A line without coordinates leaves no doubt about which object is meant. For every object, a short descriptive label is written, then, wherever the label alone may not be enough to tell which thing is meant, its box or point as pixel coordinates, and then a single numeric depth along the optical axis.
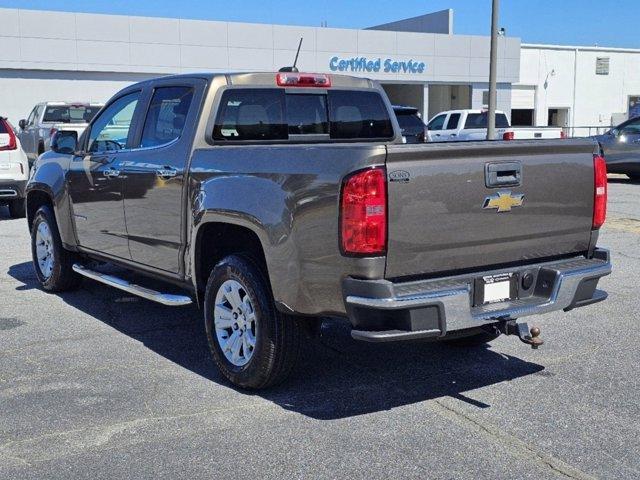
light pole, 17.81
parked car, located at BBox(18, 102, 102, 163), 18.98
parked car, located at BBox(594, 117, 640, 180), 18.55
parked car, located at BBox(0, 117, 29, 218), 12.41
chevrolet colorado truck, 3.97
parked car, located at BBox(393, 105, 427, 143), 18.52
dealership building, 32.19
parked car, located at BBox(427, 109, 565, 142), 24.56
